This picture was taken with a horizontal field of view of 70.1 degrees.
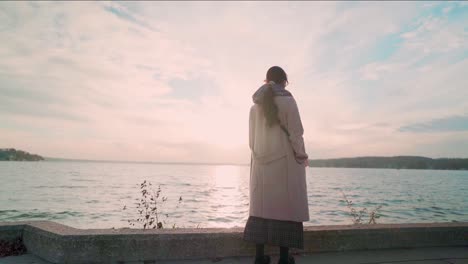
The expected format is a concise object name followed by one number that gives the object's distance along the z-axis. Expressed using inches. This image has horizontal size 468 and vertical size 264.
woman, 149.8
